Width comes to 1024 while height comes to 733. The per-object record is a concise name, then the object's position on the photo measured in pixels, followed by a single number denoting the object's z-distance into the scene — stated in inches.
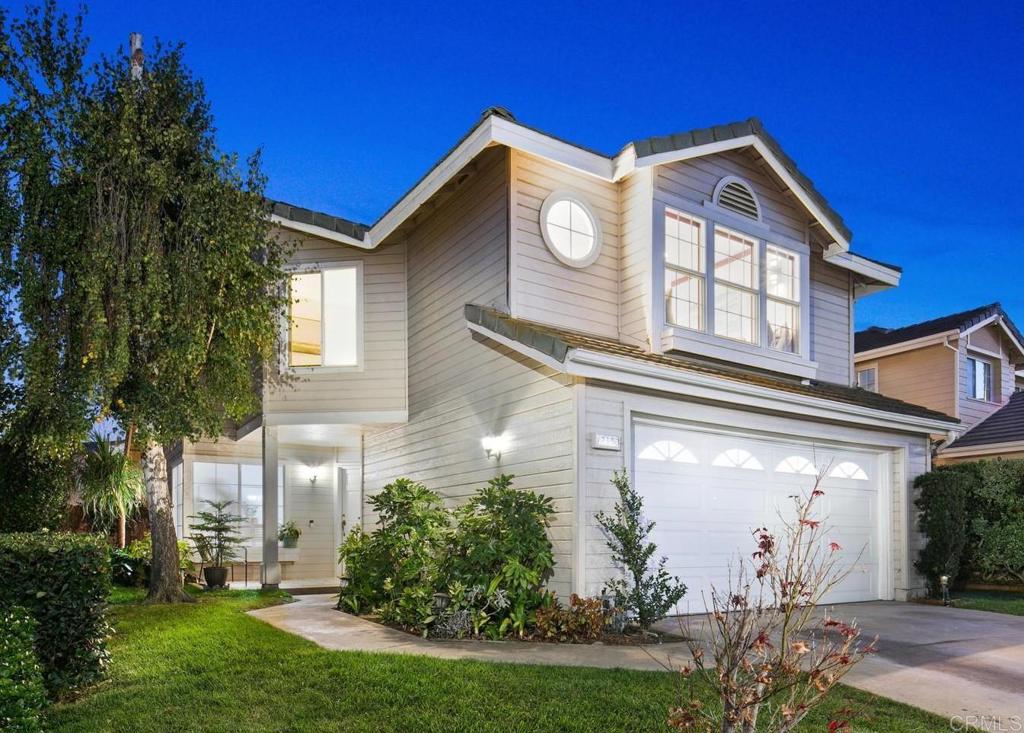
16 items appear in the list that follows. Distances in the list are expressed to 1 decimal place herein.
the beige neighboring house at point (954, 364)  802.2
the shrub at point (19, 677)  175.6
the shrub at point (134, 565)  516.1
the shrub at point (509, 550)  319.9
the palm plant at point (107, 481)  536.7
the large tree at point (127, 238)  359.3
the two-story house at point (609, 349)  360.5
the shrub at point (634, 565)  322.3
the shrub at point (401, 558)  332.5
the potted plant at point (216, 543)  528.1
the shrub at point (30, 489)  421.4
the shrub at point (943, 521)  455.2
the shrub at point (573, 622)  309.6
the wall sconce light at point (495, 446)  385.1
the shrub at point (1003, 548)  473.1
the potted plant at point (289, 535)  604.1
